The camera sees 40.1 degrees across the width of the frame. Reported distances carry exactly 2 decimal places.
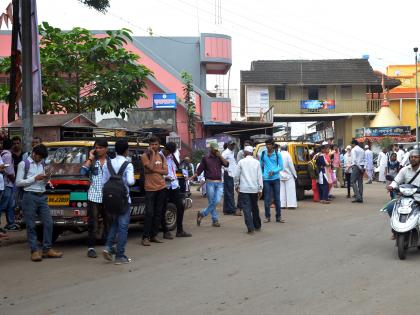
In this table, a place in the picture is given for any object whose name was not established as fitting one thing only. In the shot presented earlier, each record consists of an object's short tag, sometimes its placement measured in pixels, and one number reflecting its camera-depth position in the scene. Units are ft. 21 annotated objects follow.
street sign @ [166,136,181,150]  84.20
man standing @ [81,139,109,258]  29.14
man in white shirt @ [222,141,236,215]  48.83
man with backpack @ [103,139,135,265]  26.81
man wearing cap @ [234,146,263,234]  37.63
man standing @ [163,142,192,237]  36.09
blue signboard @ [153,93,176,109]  90.27
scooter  27.68
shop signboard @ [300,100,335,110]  154.30
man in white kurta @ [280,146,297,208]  51.34
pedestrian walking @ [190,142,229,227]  40.81
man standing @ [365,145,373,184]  85.76
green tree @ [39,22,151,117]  55.42
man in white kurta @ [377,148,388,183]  77.97
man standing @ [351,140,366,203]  58.18
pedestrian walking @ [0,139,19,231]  37.95
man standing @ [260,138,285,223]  43.30
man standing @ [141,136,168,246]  33.04
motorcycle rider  29.94
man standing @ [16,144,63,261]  28.12
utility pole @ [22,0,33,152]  36.22
